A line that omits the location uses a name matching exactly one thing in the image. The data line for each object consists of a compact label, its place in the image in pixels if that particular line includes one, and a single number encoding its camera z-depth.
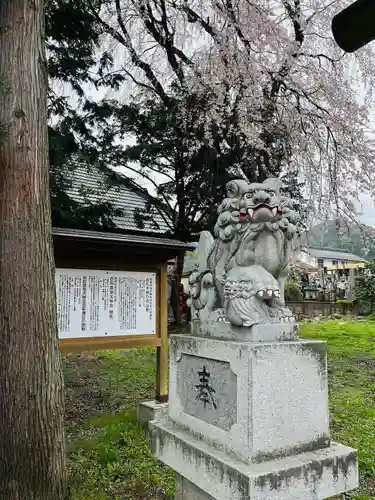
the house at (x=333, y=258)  33.84
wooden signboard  4.61
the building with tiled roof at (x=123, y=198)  7.88
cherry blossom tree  8.47
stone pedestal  2.17
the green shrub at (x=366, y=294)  17.09
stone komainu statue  2.43
